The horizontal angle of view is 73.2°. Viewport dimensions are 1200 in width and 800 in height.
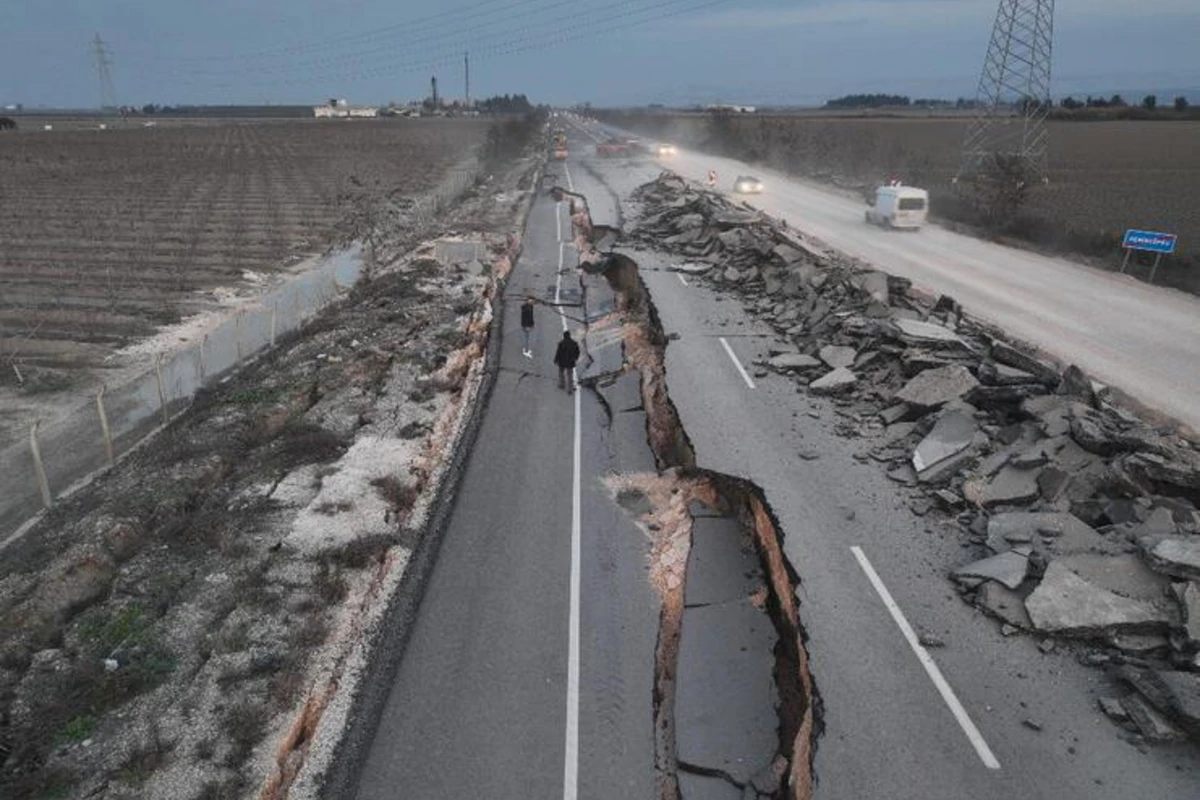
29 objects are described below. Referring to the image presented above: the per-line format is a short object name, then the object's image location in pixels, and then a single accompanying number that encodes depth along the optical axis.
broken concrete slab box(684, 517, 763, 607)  11.41
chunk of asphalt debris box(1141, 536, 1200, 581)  9.79
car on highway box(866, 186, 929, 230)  35.03
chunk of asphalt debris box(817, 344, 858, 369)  18.44
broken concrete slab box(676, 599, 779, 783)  8.69
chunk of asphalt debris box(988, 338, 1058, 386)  15.45
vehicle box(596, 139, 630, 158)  79.06
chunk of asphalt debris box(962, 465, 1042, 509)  12.28
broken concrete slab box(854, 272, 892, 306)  21.24
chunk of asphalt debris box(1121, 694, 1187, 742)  8.23
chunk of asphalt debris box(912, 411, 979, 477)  13.75
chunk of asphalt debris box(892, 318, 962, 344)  17.70
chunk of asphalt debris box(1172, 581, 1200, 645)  9.07
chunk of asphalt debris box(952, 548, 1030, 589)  10.46
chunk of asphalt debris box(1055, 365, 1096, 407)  14.43
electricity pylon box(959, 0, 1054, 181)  39.07
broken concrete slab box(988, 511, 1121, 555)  10.84
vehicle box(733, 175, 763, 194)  47.06
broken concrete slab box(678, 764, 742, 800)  8.12
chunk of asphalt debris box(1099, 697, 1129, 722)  8.56
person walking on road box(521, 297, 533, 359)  20.69
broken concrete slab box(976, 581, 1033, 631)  10.00
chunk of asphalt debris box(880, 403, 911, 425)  15.62
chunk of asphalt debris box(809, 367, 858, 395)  17.44
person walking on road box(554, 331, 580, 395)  18.19
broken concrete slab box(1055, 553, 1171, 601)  9.91
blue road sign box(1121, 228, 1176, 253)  25.55
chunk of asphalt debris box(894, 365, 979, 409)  15.34
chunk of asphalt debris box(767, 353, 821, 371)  18.94
